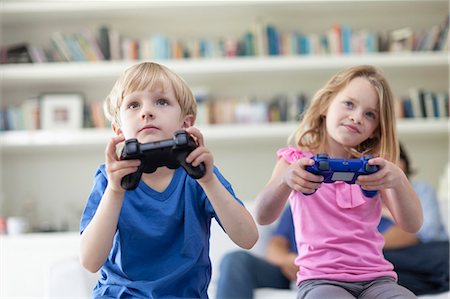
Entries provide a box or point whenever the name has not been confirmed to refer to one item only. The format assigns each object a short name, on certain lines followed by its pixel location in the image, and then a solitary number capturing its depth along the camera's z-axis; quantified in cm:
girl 139
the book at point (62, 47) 382
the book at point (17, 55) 385
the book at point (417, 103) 382
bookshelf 390
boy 125
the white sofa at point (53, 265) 161
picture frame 384
